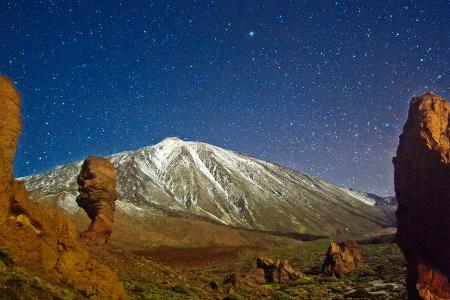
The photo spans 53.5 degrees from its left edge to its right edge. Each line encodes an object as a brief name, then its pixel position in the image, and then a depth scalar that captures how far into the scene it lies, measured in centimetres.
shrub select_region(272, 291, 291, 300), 3628
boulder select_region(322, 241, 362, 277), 5035
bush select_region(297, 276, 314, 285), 4484
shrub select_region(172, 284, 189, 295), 3280
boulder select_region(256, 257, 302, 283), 4697
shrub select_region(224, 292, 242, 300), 3403
